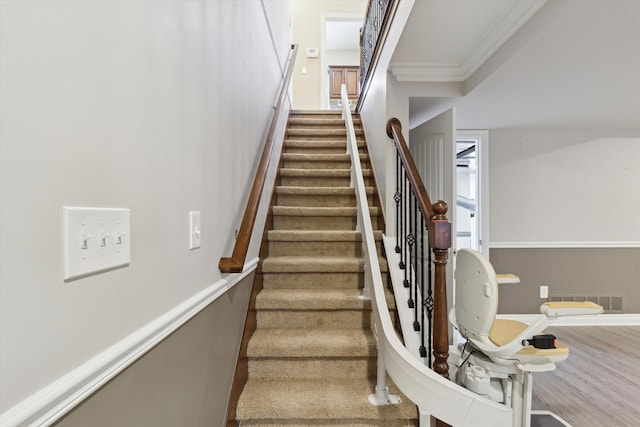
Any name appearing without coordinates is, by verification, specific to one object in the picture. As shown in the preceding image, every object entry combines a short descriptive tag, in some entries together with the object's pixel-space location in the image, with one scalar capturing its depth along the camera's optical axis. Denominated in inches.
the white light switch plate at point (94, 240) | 20.5
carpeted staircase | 57.8
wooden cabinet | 245.9
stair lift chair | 45.0
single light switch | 39.1
